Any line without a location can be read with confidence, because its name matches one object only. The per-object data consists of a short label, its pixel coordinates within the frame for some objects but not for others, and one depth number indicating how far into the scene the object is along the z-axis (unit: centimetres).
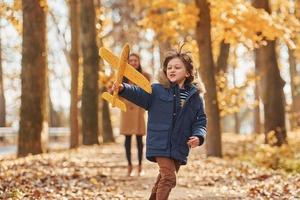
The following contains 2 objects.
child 526
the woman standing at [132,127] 965
